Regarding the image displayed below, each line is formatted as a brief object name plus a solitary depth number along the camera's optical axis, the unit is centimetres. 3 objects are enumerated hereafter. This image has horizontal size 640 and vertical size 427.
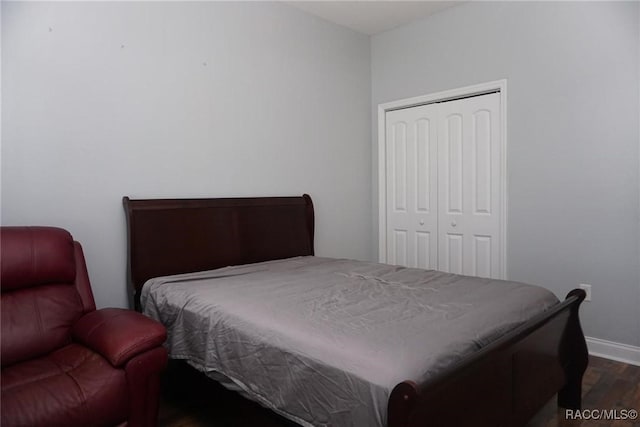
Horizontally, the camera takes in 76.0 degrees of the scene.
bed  127
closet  338
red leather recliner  144
